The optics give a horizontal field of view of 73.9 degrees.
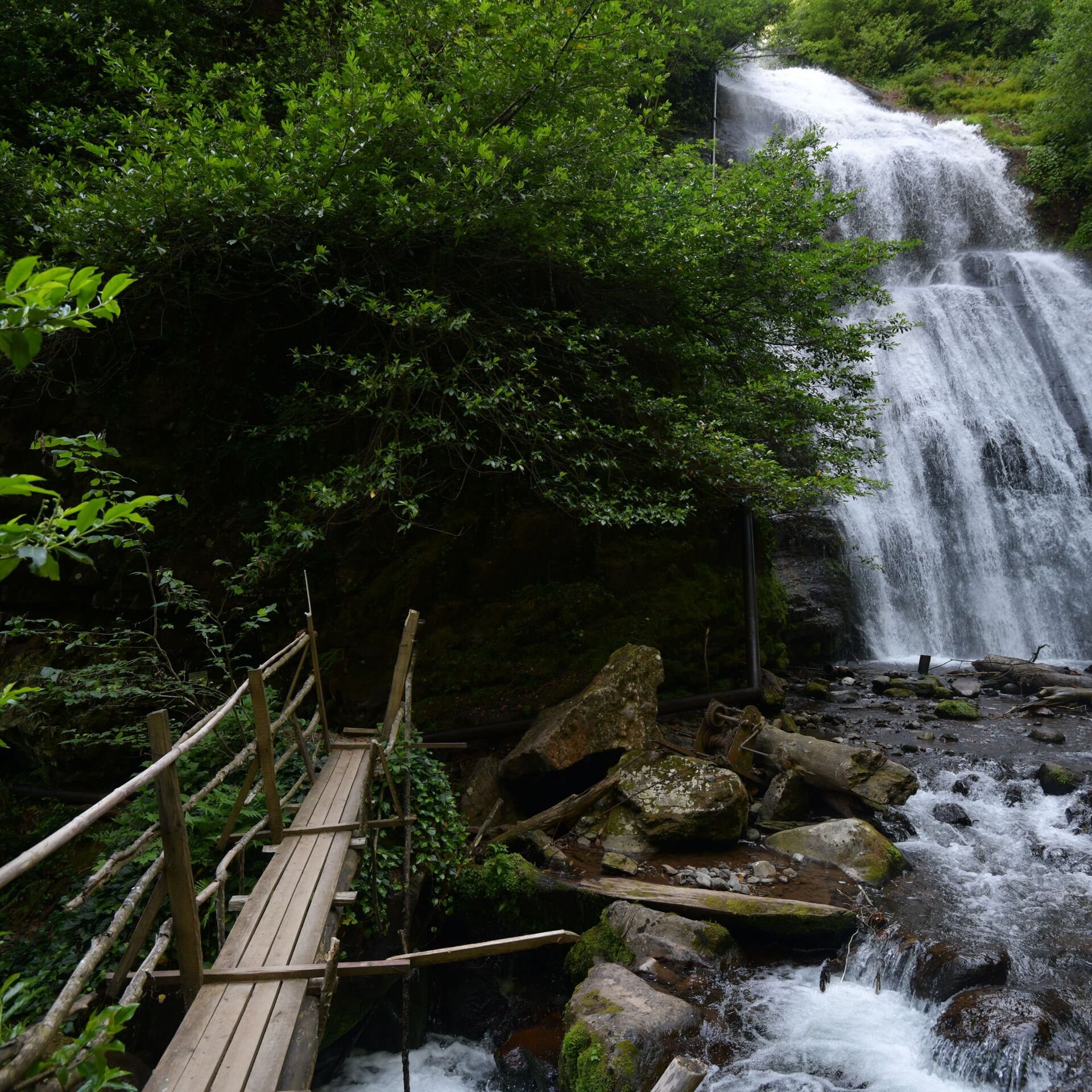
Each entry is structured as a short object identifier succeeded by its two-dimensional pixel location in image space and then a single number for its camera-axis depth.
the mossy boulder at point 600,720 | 6.48
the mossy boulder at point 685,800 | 5.86
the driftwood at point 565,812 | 6.07
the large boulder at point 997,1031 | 3.95
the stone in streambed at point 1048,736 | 8.52
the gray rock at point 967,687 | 10.70
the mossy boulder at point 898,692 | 10.58
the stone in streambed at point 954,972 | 4.48
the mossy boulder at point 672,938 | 4.75
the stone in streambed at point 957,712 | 9.52
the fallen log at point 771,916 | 4.99
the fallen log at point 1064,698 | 9.91
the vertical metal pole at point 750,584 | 9.20
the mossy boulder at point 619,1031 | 3.77
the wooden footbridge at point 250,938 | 2.13
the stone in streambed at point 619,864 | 5.54
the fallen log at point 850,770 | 6.53
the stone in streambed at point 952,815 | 6.63
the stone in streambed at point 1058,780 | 7.06
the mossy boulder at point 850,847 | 5.66
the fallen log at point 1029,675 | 10.83
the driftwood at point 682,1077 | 2.40
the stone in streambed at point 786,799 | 6.49
